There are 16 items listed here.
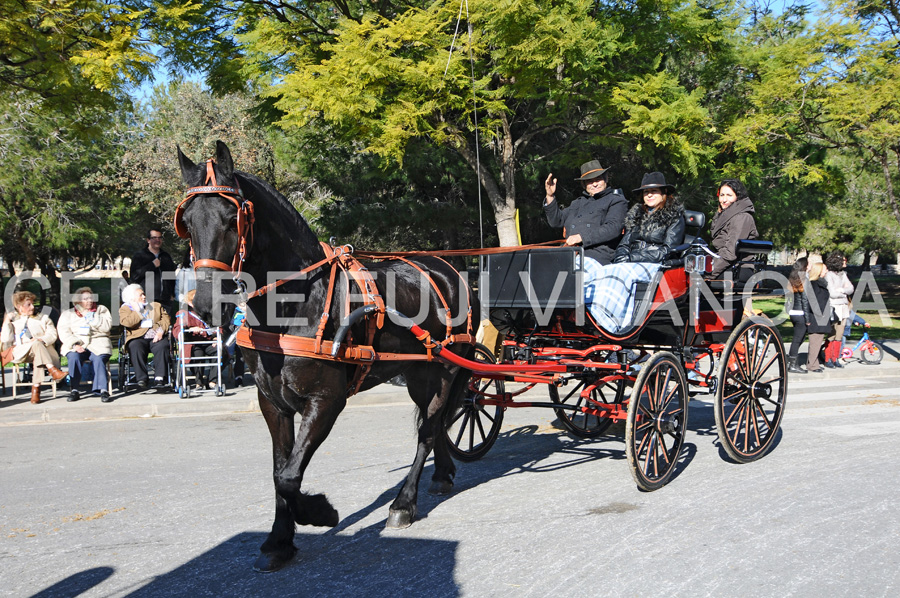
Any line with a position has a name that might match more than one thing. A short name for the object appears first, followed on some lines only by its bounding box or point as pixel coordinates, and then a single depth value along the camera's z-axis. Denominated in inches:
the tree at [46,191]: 933.2
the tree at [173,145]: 1055.7
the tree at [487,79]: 440.1
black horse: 154.9
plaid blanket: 242.2
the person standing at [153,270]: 448.8
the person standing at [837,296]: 544.7
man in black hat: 268.4
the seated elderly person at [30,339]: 422.6
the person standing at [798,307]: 532.1
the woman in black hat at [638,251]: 242.8
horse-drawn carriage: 167.8
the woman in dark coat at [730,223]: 274.7
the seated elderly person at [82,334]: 437.1
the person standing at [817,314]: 519.2
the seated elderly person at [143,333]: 447.5
